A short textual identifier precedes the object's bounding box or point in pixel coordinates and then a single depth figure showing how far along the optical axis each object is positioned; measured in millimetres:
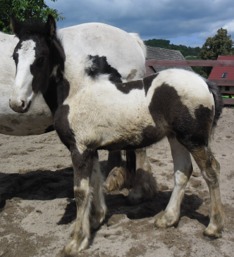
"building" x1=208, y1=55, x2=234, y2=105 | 10922
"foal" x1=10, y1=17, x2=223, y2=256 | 3252
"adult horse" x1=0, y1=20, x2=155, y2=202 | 4336
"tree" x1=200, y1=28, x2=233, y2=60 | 37750
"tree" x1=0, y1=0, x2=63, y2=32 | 8938
